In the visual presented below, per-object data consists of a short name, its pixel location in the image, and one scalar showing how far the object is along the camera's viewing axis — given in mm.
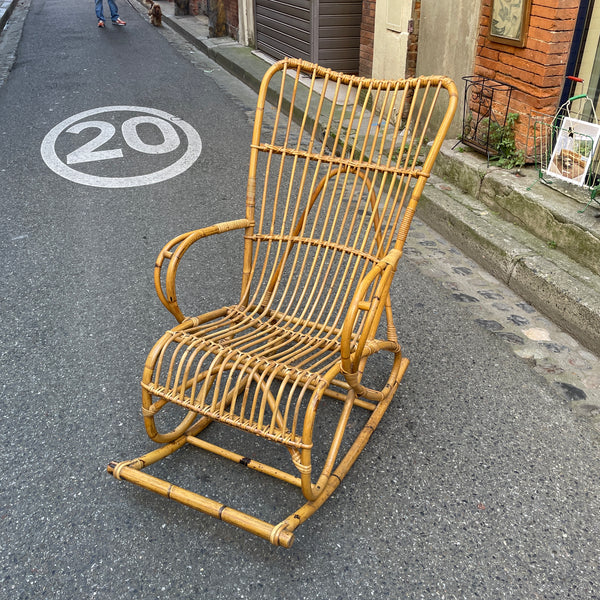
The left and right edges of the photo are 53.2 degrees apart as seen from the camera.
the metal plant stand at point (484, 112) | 4172
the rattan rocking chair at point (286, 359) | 1956
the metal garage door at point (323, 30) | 6992
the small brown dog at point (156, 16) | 11836
